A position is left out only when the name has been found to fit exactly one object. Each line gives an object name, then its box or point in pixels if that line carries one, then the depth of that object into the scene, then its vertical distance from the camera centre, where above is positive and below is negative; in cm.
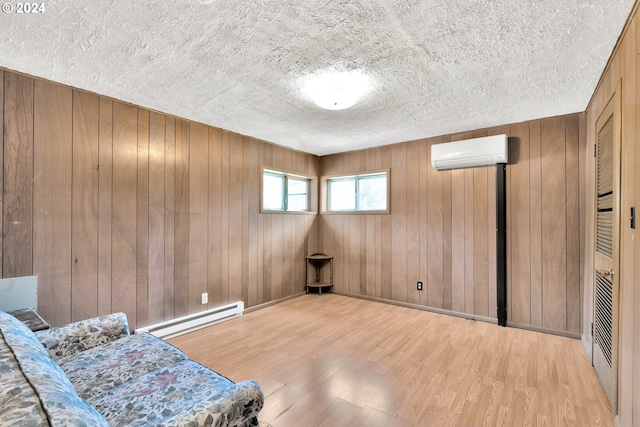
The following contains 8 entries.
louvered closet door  175 -25
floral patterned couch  76 -82
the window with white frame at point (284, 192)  430 +35
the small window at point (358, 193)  440 +34
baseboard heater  291 -116
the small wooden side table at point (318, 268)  472 -92
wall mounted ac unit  324 +71
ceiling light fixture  220 +104
